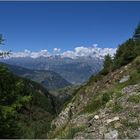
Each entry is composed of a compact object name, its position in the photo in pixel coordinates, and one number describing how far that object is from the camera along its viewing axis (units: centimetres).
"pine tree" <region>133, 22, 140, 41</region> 3734
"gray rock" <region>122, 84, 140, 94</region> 906
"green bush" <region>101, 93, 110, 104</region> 918
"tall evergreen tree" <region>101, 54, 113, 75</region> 2643
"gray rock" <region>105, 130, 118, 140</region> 551
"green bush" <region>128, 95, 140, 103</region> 763
